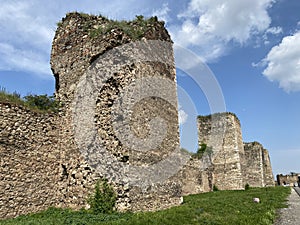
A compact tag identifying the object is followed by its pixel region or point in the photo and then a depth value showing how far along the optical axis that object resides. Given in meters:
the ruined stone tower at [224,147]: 19.33
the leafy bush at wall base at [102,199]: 6.54
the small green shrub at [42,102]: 8.28
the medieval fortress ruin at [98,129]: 7.04
